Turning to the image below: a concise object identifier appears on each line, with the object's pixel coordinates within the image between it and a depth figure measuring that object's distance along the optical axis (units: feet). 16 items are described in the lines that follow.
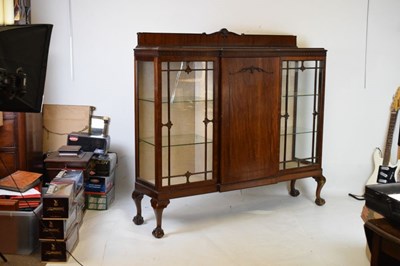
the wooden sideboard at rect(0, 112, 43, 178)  11.13
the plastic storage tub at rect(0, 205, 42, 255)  9.84
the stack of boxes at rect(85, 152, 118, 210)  12.05
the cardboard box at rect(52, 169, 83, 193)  10.40
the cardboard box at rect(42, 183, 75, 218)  9.39
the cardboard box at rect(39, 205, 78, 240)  9.41
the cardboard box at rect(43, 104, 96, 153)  12.85
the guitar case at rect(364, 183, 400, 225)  6.61
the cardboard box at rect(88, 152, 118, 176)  12.03
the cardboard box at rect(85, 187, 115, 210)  12.21
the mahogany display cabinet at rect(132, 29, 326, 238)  10.76
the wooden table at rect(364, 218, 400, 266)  6.46
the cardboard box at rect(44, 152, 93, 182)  11.56
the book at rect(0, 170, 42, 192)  10.27
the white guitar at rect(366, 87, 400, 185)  13.63
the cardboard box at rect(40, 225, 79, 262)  9.54
